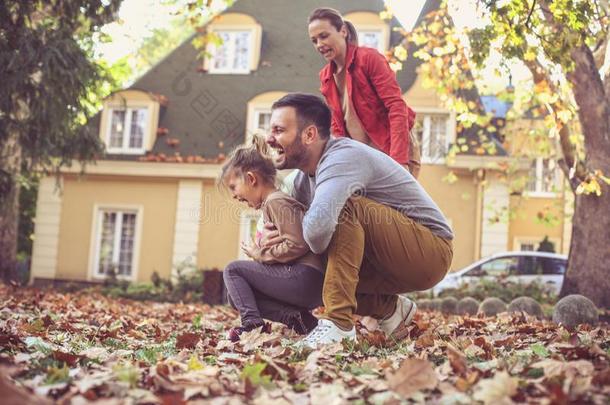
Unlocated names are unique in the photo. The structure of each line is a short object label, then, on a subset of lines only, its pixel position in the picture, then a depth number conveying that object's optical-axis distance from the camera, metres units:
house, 18.95
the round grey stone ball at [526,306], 9.05
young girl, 4.10
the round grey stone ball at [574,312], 6.77
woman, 4.85
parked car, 16.61
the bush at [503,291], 13.49
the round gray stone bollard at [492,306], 9.46
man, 3.78
